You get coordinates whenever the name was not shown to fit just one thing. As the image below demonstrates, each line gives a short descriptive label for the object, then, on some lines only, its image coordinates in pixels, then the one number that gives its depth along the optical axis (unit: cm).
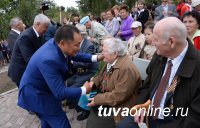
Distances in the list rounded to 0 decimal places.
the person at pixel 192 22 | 230
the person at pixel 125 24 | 384
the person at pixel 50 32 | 389
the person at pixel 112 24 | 423
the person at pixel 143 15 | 484
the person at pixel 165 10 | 435
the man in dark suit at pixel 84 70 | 284
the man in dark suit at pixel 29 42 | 268
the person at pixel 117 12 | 450
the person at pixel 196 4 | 280
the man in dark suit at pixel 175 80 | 149
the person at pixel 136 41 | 284
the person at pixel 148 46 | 258
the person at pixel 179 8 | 454
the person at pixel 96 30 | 377
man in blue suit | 176
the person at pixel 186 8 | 387
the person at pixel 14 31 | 367
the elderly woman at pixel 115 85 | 201
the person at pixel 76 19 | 593
